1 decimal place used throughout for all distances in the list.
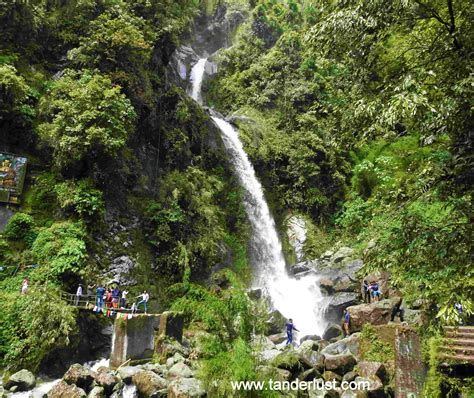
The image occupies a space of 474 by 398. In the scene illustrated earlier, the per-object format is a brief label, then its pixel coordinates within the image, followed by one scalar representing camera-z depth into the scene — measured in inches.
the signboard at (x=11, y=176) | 578.6
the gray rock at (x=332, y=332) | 589.8
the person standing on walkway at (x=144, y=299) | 569.3
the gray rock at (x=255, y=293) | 706.8
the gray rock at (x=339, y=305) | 668.1
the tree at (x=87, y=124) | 597.6
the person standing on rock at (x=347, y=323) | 531.8
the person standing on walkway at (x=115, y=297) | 535.2
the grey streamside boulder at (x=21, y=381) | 399.2
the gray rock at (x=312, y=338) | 592.3
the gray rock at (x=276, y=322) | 633.0
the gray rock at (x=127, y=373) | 393.7
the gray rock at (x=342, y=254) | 832.9
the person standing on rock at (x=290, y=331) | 553.0
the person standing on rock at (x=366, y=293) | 634.5
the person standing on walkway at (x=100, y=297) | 516.7
